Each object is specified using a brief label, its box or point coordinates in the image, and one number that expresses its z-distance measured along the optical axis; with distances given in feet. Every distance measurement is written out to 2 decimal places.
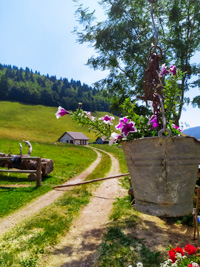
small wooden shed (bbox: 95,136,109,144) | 266.47
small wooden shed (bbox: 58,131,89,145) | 234.79
